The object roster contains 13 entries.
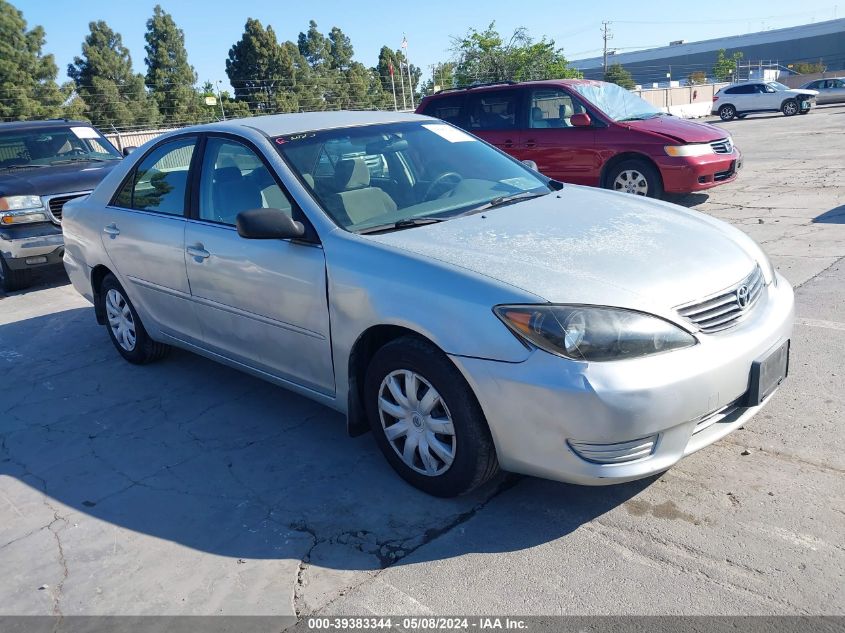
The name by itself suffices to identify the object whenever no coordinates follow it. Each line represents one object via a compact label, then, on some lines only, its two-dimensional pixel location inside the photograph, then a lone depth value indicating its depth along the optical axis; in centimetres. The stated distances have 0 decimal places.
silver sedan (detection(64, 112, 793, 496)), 281
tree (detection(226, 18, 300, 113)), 4766
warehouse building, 7494
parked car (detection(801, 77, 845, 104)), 3538
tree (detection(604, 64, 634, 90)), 5002
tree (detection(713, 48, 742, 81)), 6675
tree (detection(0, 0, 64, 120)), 3444
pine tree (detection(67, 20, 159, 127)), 4469
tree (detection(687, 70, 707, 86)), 5607
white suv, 2961
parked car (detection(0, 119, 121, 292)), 800
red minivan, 941
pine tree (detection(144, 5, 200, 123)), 4769
